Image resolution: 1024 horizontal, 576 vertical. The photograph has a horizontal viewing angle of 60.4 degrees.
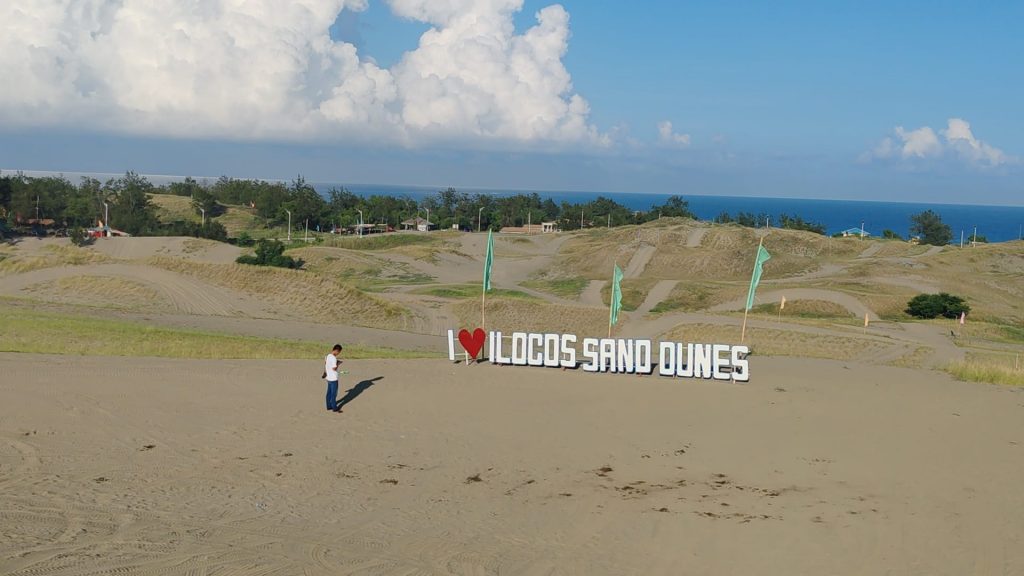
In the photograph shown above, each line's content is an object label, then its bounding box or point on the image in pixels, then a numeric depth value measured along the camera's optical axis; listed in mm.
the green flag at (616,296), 28855
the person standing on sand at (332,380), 19188
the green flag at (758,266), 28970
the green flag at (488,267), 28342
